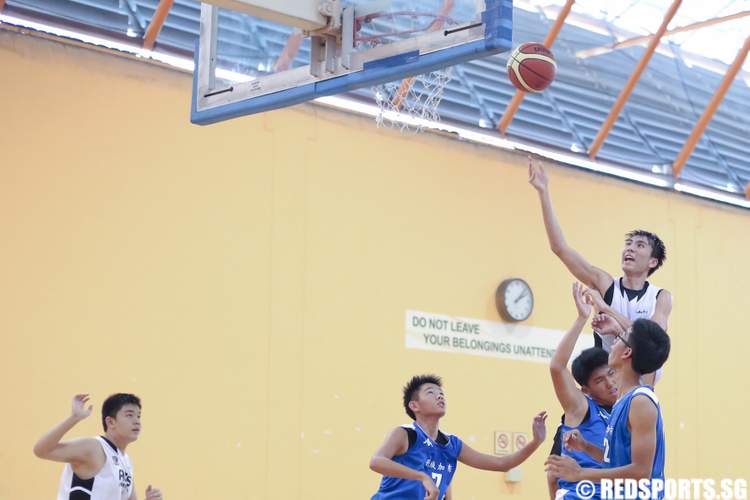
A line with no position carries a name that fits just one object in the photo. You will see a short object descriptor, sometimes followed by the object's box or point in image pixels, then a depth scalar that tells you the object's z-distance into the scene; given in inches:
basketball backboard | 218.5
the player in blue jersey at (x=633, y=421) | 167.6
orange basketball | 253.3
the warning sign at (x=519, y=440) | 380.5
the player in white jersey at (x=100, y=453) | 242.1
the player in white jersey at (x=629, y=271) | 232.8
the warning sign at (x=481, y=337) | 362.6
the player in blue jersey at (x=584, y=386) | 215.2
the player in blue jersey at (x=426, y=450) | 254.2
